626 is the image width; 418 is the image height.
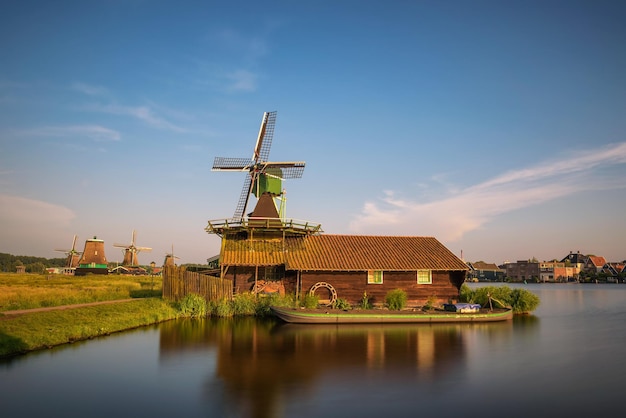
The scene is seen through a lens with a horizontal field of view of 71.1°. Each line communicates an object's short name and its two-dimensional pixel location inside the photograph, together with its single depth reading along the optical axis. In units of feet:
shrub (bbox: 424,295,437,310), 98.32
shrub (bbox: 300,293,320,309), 94.48
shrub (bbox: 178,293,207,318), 93.20
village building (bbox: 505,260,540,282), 443.86
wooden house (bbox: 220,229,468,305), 100.58
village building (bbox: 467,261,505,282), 509.92
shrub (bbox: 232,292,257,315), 96.32
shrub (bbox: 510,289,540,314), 110.22
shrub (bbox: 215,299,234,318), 94.32
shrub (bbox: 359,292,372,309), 98.74
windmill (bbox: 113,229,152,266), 328.29
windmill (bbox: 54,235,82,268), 344.90
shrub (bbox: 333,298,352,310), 97.50
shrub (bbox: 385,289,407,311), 96.63
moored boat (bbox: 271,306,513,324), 84.84
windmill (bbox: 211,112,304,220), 118.11
